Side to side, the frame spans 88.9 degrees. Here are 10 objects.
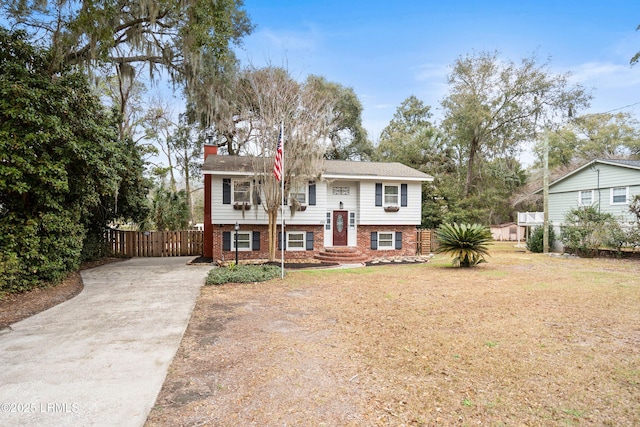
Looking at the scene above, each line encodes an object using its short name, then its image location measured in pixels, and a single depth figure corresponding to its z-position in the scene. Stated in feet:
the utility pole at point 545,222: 51.90
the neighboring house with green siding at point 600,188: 51.96
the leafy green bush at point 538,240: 54.85
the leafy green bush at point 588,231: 44.93
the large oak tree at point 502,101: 73.20
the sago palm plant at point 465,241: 36.35
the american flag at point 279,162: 31.95
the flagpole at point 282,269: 31.79
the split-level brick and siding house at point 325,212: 44.09
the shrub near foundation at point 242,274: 29.43
